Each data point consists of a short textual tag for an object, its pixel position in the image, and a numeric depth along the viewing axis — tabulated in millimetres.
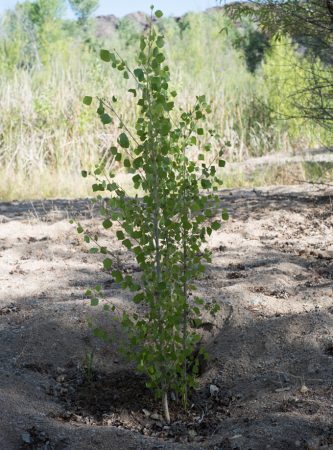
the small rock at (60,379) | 3221
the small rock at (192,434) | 2814
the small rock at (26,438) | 2568
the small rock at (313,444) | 2525
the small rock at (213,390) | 3162
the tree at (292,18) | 5816
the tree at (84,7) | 41459
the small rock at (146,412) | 3015
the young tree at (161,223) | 2600
